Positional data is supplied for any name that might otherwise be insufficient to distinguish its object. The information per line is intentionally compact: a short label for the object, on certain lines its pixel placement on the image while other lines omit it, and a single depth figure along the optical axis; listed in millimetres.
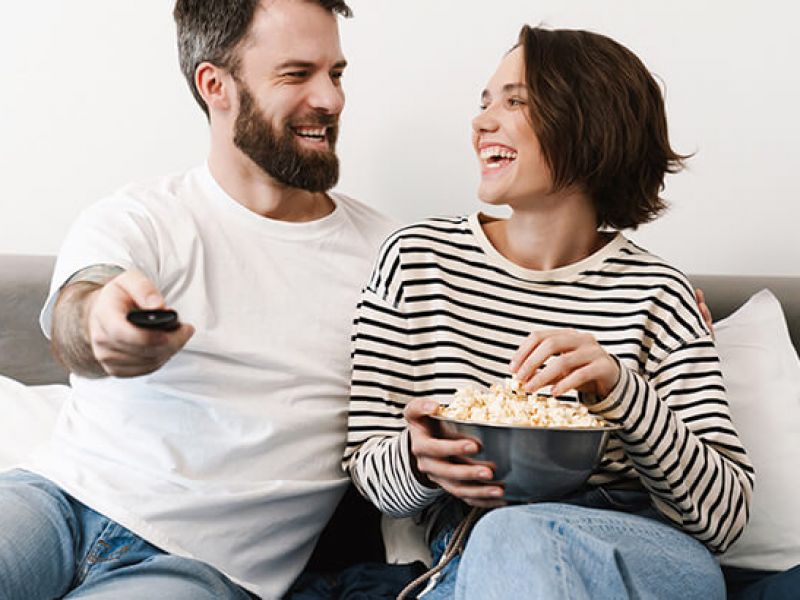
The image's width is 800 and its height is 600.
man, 1480
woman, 1461
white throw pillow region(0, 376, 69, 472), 1821
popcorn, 1293
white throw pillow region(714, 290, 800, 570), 1678
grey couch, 1962
